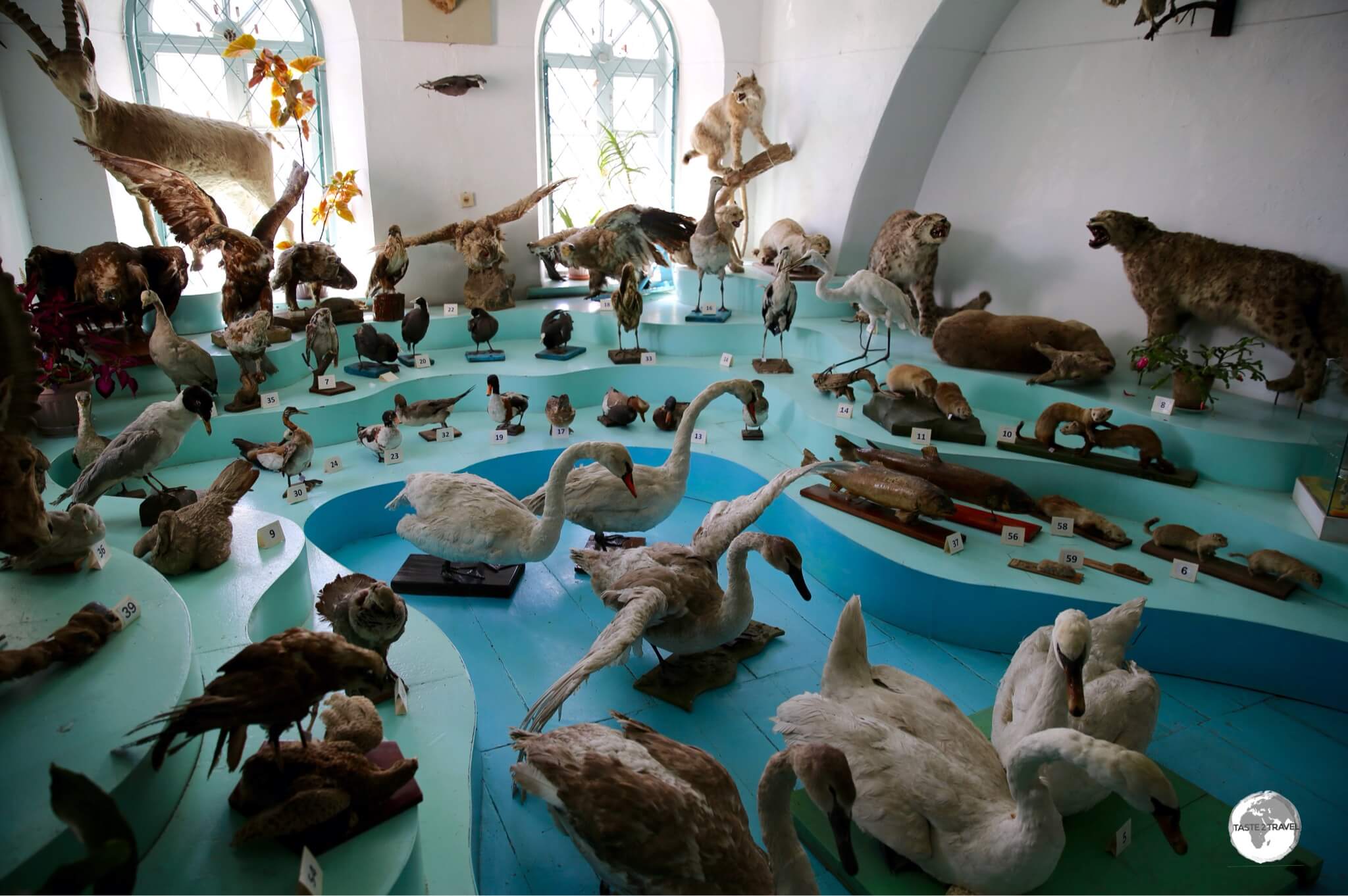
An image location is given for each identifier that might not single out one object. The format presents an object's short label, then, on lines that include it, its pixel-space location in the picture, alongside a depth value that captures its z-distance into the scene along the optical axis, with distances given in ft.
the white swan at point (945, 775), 5.97
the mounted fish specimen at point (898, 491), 11.64
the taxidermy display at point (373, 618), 7.51
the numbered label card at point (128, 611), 6.85
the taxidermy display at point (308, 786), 5.54
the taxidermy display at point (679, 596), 8.71
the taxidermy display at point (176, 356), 13.62
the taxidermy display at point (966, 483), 12.37
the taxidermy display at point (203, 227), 15.44
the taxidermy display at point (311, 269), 17.44
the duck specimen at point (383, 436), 14.58
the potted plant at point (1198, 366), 12.82
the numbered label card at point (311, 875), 5.16
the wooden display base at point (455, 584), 12.12
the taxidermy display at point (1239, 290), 12.36
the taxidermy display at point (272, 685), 4.94
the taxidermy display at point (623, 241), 20.52
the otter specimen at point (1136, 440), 12.42
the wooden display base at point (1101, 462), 12.32
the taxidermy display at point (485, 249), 20.85
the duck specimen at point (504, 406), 15.67
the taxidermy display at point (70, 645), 5.78
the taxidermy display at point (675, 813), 5.88
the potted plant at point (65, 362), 12.14
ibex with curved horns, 14.43
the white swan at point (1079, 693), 7.07
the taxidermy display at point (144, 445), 10.33
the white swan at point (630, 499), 11.89
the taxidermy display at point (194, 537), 9.20
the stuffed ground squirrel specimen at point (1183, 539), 10.89
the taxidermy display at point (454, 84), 20.80
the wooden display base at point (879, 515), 11.75
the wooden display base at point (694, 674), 10.00
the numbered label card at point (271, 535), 10.01
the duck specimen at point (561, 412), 16.03
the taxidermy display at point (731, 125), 22.24
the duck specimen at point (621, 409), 16.62
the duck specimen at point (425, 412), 15.80
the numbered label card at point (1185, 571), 10.55
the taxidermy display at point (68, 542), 7.37
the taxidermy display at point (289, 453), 12.83
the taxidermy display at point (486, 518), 10.69
